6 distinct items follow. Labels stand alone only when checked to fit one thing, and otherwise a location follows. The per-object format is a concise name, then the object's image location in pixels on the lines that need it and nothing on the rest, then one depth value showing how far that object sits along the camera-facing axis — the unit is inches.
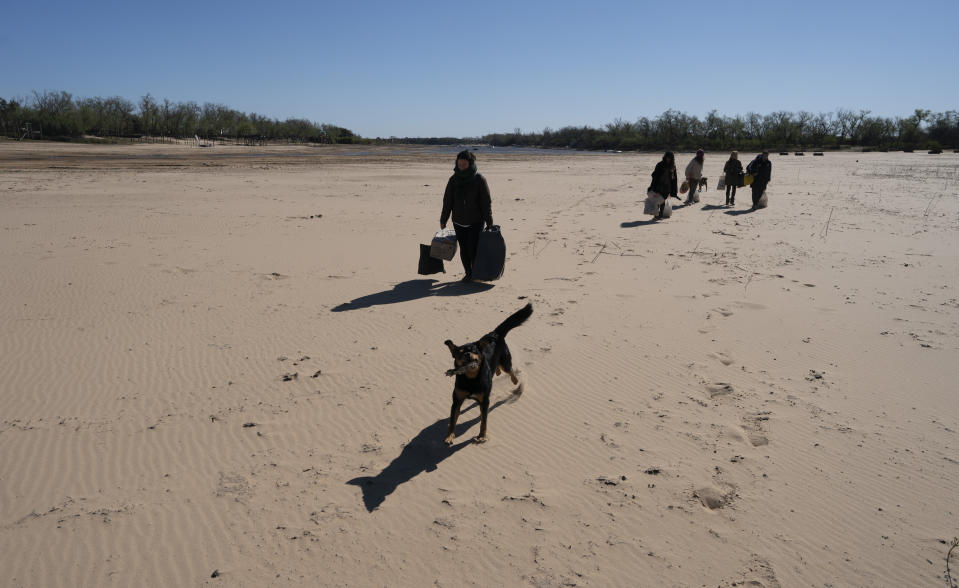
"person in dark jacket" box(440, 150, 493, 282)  320.5
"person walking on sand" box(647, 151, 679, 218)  575.2
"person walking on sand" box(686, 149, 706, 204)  697.0
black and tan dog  145.3
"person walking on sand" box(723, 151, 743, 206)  673.6
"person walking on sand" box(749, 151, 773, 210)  645.9
